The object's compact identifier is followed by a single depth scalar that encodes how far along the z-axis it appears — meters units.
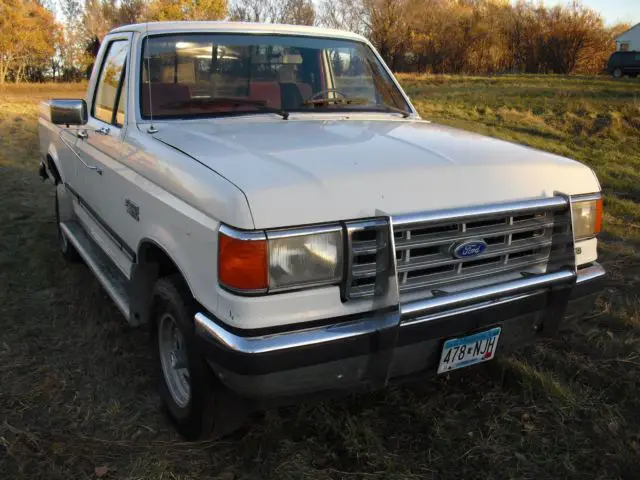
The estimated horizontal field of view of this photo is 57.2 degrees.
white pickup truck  2.14
